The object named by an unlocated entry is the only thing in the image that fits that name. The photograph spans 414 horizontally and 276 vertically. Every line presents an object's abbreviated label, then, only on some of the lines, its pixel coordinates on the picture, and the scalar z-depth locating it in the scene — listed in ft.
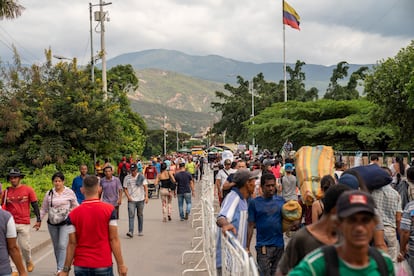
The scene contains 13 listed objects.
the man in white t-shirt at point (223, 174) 49.85
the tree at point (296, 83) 209.87
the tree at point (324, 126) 112.98
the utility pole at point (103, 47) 104.06
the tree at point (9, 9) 66.49
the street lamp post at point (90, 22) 116.37
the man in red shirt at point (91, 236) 19.97
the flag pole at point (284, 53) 156.67
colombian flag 144.11
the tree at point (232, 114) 227.40
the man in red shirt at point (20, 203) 31.73
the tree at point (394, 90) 89.86
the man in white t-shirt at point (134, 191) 48.19
